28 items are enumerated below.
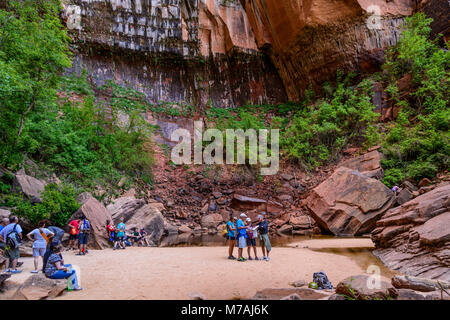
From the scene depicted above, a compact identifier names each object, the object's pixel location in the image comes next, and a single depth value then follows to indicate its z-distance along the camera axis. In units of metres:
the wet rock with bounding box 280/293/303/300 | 4.18
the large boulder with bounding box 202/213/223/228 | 18.12
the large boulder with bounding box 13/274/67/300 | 4.40
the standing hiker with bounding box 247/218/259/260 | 8.48
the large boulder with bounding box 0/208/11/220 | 8.69
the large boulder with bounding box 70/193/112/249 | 10.66
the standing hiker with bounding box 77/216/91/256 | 9.12
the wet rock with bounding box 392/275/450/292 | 4.76
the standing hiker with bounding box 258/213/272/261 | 8.45
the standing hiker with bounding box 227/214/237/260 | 8.64
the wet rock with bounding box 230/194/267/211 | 19.14
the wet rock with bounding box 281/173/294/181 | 21.64
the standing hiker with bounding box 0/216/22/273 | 6.03
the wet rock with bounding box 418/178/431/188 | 13.74
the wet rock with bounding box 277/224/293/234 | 16.11
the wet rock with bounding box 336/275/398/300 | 4.13
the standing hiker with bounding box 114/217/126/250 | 10.89
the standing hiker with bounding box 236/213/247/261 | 8.31
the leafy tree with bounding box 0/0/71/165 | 11.27
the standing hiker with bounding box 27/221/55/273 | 6.30
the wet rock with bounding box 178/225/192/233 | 17.12
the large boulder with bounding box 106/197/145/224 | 13.34
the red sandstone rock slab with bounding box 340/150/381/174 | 16.42
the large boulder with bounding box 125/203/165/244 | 13.42
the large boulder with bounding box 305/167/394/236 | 12.91
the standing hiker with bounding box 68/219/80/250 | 9.93
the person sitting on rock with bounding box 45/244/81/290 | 5.08
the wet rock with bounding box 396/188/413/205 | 12.93
